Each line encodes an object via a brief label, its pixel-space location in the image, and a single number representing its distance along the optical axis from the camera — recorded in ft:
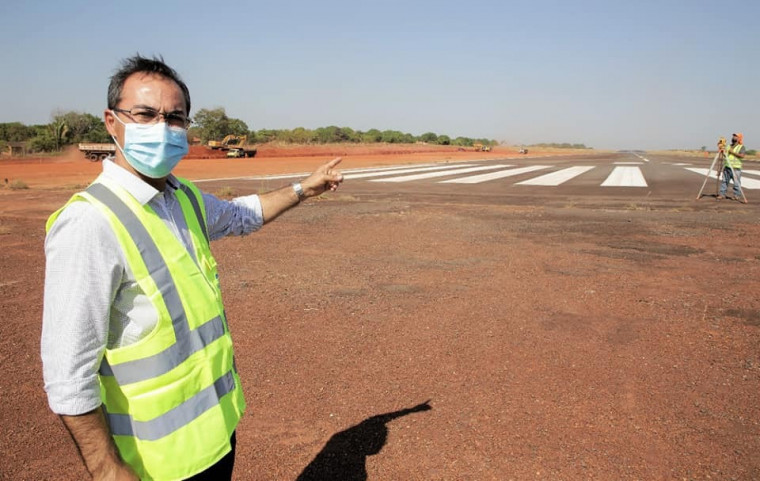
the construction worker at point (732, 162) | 43.34
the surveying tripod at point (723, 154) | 44.35
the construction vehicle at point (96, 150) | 116.06
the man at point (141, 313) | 4.12
